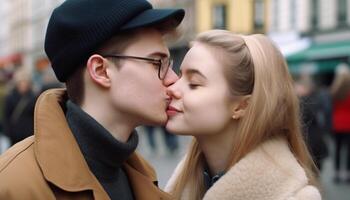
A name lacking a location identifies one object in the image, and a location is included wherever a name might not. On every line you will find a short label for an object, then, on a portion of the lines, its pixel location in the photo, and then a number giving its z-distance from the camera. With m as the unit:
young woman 2.21
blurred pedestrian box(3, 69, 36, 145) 6.54
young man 1.98
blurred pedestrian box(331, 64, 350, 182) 8.79
